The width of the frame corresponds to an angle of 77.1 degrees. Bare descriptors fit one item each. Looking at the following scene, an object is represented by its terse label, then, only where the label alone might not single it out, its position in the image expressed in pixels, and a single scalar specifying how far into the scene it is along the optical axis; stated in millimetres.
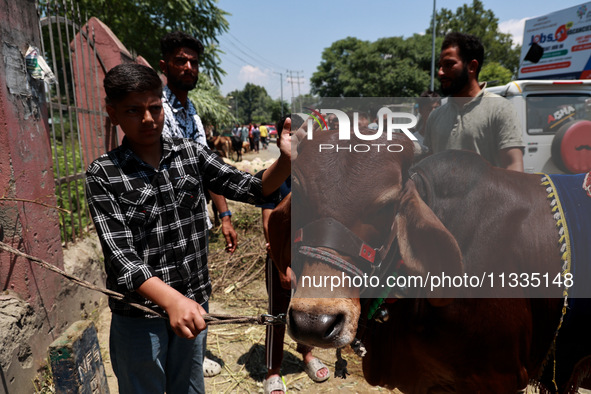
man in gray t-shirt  2217
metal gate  3414
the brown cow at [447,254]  1390
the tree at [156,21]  9672
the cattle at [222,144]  15320
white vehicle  5336
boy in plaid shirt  1464
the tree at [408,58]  34125
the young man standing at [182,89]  2744
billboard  11773
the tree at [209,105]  13039
